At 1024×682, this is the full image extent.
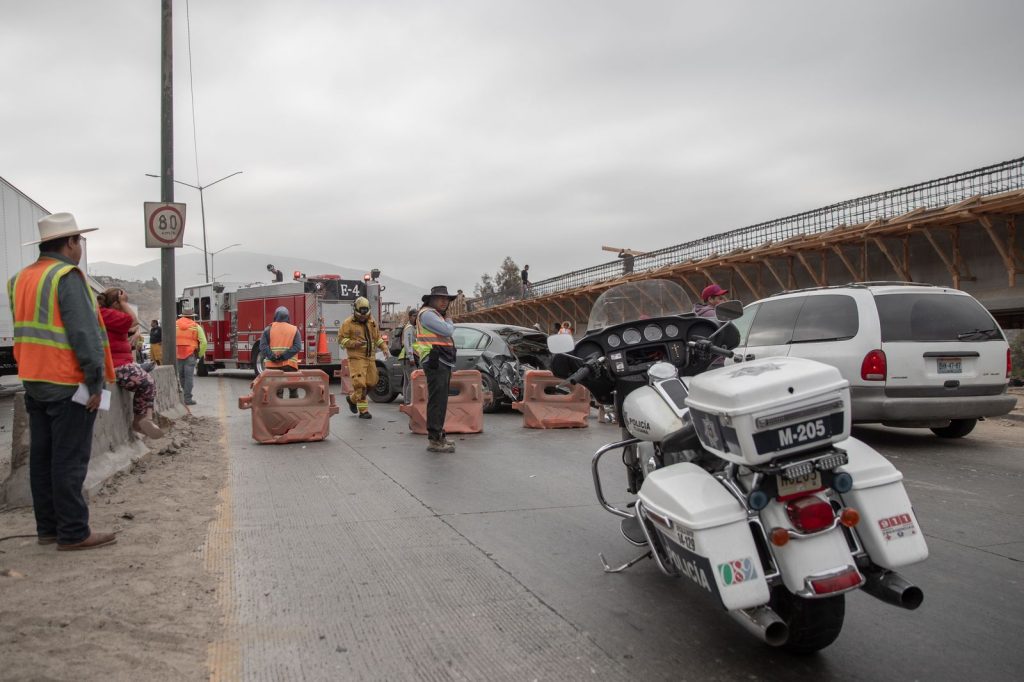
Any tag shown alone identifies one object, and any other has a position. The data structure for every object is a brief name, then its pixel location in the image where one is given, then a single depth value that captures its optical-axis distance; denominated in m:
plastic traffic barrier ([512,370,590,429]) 11.25
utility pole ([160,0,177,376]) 13.73
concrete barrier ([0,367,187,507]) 5.43
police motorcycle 2.89
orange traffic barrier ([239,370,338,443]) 9.80
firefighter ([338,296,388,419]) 12.31
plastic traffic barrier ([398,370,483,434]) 10.63
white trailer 15.30
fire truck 22.17
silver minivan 8.24
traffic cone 21.68
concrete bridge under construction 14.90
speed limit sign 12.88
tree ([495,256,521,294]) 77.94
